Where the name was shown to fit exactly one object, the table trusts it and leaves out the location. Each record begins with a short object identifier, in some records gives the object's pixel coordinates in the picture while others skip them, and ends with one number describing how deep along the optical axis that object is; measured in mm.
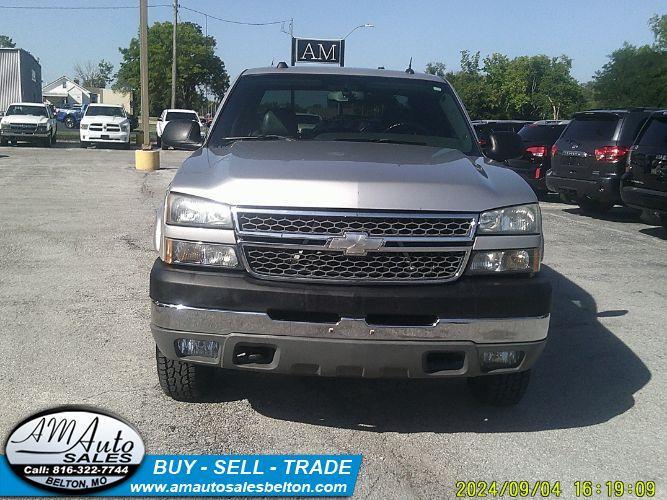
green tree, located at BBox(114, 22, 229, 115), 61969
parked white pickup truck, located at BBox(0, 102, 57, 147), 26547
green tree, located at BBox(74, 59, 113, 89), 136250
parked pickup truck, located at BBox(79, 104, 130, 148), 27750
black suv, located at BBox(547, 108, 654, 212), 11531
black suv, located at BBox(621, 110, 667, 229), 9641
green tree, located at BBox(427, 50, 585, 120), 53969
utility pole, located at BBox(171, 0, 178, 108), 42406
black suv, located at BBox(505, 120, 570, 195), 14312
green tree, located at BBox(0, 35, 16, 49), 130362
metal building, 41656
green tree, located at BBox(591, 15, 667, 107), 37375
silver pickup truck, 3254
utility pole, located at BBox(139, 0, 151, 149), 19516
